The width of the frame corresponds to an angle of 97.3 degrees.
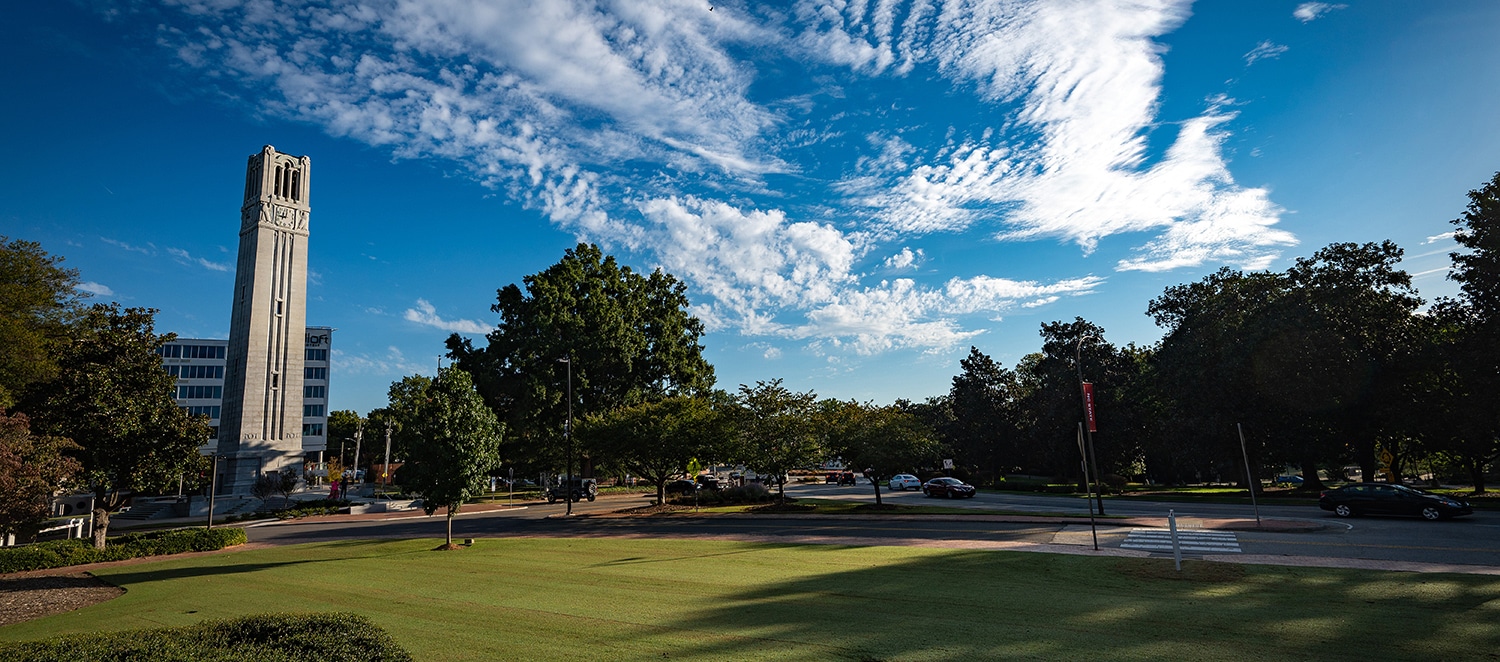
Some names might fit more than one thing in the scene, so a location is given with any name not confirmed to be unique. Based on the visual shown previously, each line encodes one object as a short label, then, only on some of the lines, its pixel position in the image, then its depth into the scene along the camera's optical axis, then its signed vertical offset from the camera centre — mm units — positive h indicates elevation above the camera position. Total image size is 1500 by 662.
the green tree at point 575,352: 50719 +8017
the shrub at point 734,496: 40244 -3154
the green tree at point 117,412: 21766 +1993
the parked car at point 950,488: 41625 -3373
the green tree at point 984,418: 65312 +1514
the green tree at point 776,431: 35031 +617
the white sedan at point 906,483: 52500 -3603
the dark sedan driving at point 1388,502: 22500 -3054
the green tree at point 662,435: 36469 +686
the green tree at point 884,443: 32406 -281
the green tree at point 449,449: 21562 +253
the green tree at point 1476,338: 29766 +3393
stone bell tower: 53281 +10940
